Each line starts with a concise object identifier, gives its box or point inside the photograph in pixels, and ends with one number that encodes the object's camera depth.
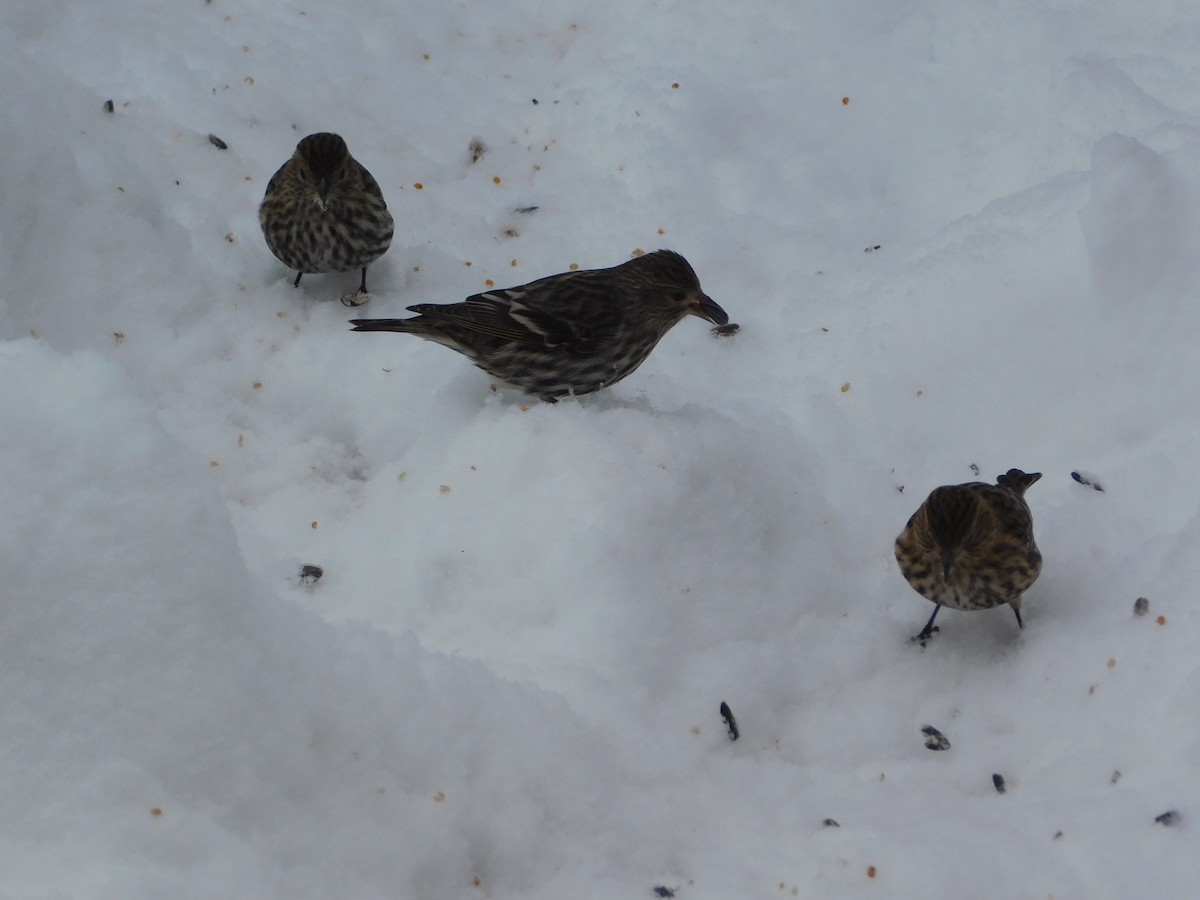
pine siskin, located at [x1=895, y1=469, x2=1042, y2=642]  4.32
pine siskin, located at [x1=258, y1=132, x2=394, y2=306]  6.05
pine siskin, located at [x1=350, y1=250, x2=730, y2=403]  5.27
